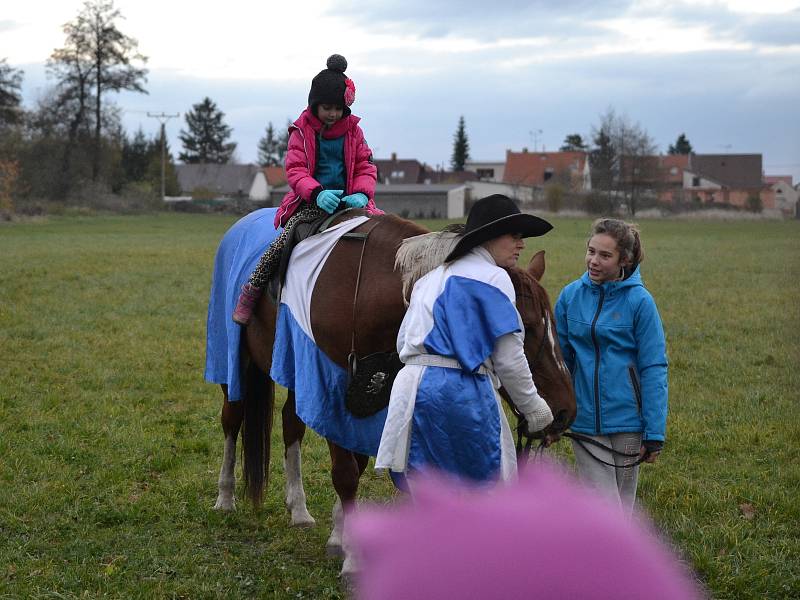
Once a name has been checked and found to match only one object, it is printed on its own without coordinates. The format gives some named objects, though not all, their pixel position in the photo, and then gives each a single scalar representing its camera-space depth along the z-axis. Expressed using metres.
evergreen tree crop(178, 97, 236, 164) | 105.81
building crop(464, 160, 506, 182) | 114.88
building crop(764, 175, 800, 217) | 92.44
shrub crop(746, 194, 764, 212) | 60.06
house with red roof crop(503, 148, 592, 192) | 99.44
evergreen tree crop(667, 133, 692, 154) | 126.06
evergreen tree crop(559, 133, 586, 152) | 121.10
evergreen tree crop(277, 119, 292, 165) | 113.01
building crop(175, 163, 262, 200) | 96.06
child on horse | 4.68
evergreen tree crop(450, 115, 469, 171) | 115.31
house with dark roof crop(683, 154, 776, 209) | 104.19
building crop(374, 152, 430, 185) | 103.94
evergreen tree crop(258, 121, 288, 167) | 114.81
